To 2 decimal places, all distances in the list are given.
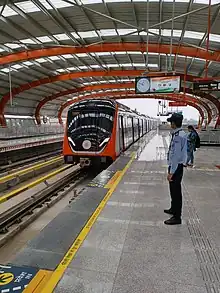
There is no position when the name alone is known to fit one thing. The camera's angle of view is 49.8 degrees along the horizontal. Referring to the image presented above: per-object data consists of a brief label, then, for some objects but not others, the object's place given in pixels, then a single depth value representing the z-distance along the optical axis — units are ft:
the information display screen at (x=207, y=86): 35.74
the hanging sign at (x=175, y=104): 109.24
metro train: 30.60
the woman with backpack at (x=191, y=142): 26.76
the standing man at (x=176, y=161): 11.34
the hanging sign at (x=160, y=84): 39.22
